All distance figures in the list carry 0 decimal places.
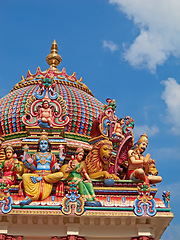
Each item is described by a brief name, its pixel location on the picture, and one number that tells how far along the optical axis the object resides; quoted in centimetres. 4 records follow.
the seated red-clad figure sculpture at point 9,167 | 2299
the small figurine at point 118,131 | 2814
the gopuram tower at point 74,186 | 2147
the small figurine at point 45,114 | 2570
